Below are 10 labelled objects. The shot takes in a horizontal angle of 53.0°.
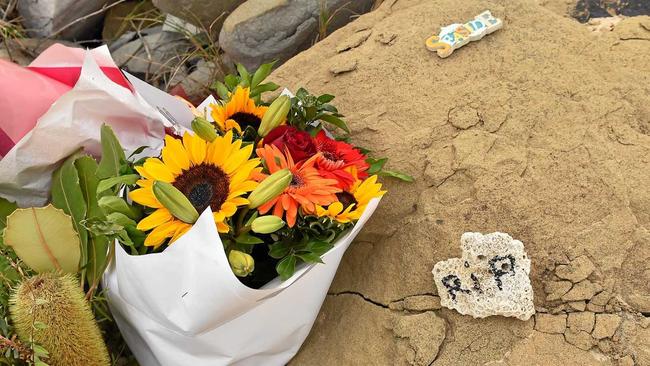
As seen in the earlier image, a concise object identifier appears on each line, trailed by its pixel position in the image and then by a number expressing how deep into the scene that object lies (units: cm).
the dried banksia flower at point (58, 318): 120
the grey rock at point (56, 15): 310
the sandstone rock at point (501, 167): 137
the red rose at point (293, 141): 132
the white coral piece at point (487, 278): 133
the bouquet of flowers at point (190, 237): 118
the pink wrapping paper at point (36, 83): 150
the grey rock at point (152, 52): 296
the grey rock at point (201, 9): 265
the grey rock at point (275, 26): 240
